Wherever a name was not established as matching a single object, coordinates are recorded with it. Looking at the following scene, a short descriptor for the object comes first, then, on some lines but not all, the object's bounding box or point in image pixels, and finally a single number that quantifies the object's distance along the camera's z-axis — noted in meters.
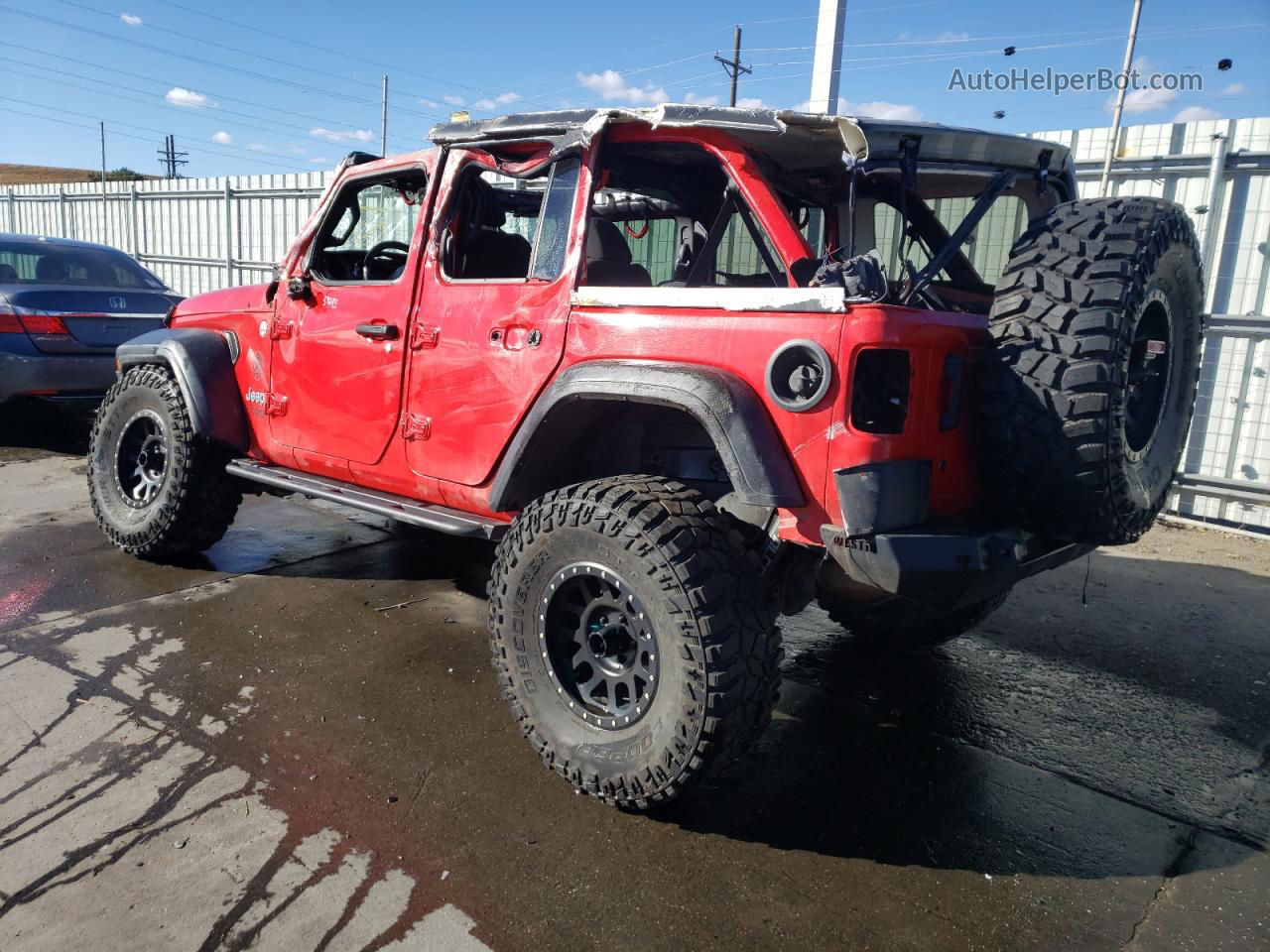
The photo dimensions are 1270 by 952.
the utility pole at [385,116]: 16.59
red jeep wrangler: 2.40
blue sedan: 6.94
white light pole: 6.62
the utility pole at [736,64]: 29.59
